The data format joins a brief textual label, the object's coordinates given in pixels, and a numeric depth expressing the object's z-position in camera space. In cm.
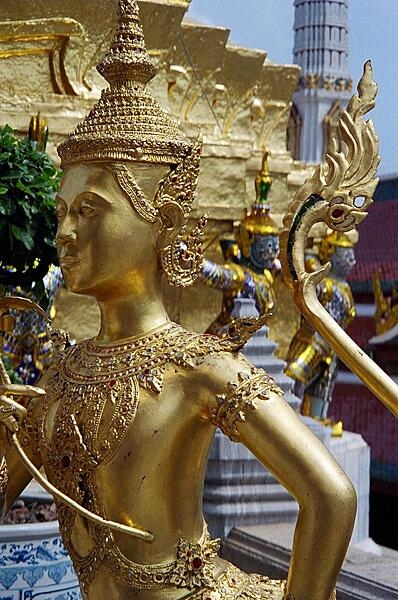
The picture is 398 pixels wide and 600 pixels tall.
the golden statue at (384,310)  907
